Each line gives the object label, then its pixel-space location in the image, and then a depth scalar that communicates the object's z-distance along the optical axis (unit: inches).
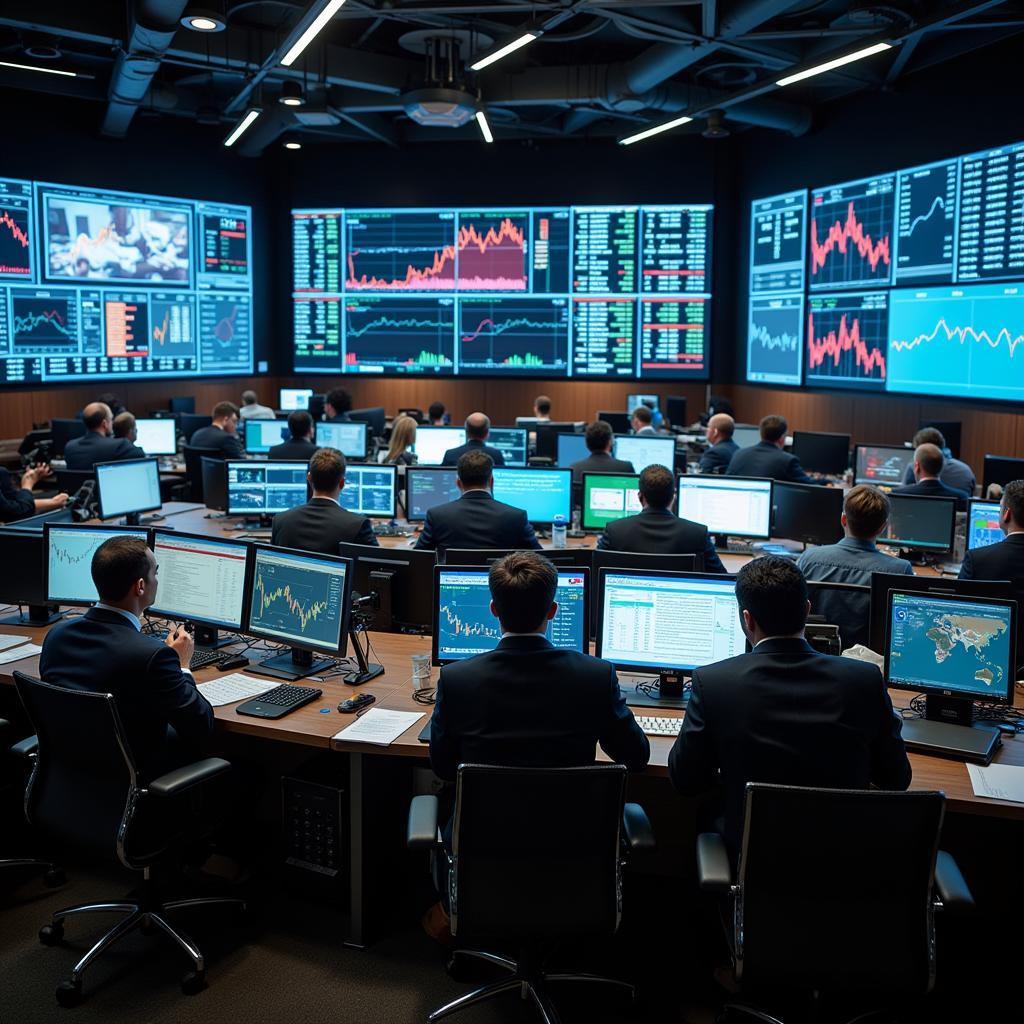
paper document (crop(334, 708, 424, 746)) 126.5
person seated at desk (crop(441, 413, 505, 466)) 286.8
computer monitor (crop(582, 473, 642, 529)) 252.4
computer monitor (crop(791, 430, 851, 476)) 322.4
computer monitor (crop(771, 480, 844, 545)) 236.1
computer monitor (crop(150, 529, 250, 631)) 156.1
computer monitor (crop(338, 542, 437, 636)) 164.6
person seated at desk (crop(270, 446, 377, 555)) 183.2
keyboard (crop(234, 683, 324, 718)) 135.0
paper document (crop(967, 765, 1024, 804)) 111.0
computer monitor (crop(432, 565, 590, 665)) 142.9
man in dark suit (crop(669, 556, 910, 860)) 101.0
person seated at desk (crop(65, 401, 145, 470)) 296.7
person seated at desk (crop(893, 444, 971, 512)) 239.1
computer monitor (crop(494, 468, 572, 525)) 253.9
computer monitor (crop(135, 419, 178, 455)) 369.4
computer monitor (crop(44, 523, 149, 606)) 171.2
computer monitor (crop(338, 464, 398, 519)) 261.6
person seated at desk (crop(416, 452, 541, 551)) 195.5
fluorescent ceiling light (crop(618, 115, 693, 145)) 376.8
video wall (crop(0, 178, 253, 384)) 400.2
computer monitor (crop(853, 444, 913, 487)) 299.0
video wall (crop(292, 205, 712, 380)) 470.0
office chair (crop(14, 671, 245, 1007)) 118.3
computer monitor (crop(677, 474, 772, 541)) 237.9
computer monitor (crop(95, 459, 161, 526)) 253.3
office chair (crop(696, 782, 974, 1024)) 93.1
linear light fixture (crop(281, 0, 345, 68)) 236.7
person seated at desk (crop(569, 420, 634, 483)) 277.9
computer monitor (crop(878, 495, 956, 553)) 225.8
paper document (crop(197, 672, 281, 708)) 140.6
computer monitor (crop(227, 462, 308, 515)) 264.4
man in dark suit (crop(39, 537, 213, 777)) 122.0
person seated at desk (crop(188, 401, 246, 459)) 319.0
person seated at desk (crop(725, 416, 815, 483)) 268.2
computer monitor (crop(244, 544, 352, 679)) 145.7
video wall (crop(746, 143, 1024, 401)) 319.9
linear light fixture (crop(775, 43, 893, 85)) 272.5
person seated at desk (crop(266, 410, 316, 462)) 284.6
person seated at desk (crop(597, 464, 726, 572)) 185.8
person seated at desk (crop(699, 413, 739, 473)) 300.6
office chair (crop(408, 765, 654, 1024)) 100.2
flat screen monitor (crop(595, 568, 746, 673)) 136.4
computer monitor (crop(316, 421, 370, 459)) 339.3
